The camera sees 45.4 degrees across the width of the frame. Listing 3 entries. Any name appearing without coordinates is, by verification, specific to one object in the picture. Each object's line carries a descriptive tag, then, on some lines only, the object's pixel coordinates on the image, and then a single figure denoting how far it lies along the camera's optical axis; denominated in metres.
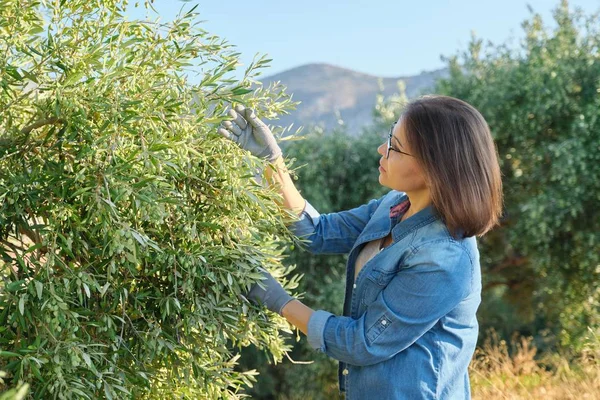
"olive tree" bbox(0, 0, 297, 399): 2.24
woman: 2.49
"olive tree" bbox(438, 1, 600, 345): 7.63
